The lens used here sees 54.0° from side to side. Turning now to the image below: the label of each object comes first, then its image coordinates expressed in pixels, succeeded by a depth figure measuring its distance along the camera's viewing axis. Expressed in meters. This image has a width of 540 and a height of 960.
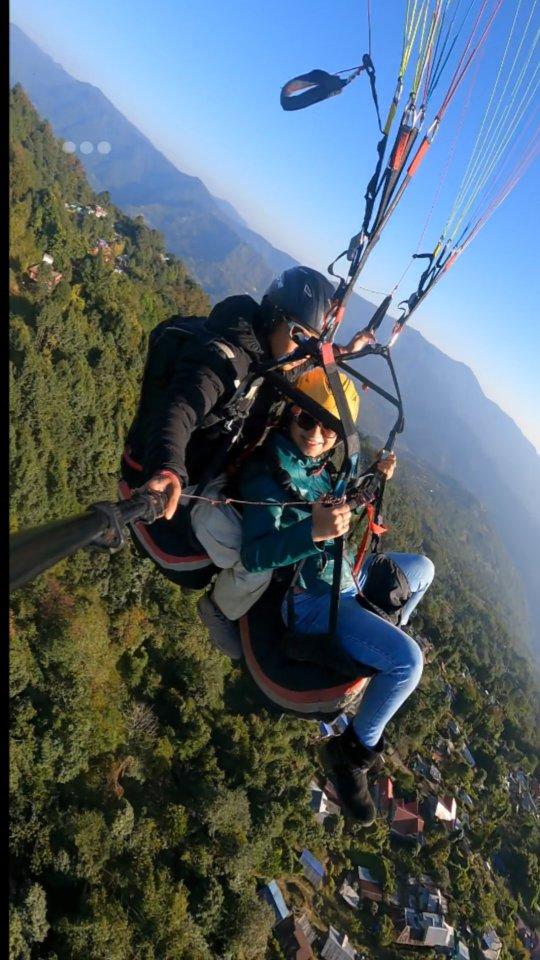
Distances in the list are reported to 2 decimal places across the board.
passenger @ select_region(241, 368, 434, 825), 2.83
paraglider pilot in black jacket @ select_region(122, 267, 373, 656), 2.96
